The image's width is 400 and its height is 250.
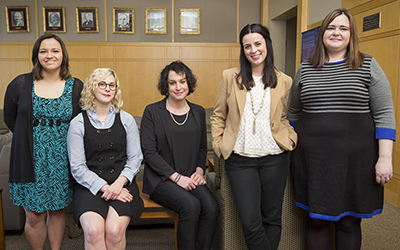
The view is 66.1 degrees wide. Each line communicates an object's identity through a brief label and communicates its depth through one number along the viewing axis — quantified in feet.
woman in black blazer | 6.31
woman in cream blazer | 5.68
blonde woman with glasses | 5.81
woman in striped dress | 5.29
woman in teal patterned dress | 6.10
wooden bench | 6.68
